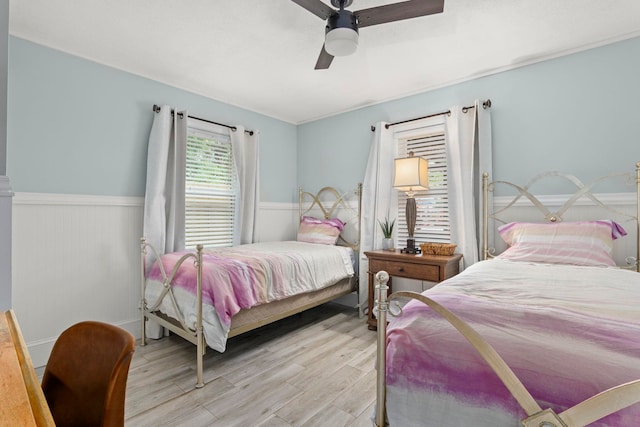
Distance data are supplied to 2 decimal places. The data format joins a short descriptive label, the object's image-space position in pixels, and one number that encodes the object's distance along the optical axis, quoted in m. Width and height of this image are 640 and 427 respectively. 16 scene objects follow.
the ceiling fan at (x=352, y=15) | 1.75
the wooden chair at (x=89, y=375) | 0.93
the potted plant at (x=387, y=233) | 3.51
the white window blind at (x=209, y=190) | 3.54
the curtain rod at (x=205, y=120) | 3.14
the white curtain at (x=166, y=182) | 3.05
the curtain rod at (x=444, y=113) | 3.00
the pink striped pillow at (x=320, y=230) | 3.95
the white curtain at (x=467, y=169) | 3.00
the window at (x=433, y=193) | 3.40
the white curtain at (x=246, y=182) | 3.85
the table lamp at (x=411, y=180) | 3.10
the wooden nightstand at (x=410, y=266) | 2.81
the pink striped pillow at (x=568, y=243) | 2.13
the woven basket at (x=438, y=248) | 3.02
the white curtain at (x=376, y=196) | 3.65
